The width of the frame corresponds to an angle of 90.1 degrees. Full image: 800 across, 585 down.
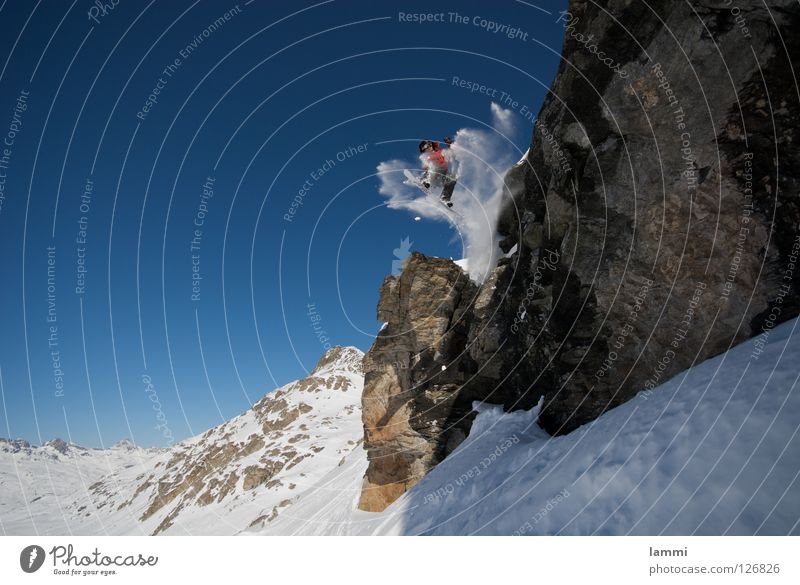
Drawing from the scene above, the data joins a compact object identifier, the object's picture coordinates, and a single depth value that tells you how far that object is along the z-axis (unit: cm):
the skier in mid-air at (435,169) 2180
